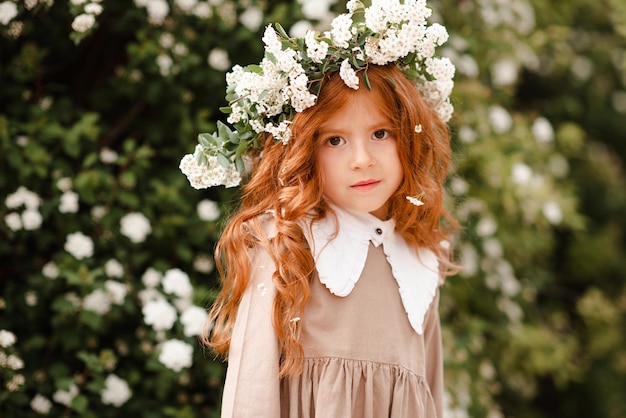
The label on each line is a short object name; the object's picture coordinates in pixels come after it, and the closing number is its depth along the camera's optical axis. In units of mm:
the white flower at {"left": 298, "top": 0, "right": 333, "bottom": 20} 2568
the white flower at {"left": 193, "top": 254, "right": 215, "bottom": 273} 2670
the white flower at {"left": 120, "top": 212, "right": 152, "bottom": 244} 2457
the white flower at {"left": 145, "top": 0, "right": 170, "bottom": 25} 2482
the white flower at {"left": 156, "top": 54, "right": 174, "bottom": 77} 2535
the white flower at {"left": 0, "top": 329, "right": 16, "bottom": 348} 2174
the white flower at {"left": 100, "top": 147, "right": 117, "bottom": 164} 2564
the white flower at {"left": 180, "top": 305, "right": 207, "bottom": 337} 2264
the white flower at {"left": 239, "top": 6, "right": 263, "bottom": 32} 2645
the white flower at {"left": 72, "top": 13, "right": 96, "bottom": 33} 2215
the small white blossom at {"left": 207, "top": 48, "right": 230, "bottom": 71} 2633
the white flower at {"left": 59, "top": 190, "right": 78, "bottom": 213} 2389
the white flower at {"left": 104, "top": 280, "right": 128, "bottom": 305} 2363
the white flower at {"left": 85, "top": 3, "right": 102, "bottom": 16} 2219
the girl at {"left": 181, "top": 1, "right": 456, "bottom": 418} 1671
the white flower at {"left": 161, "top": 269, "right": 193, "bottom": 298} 2334
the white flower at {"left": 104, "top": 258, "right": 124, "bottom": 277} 2424
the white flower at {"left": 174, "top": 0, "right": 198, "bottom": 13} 2544
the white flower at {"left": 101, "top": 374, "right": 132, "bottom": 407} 2352
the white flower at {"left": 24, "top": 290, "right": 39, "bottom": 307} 2420
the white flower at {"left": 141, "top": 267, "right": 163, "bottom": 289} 2438
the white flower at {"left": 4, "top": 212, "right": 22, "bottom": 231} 2316
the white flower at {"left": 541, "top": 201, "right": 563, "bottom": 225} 3086
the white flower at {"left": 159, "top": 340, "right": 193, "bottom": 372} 2213
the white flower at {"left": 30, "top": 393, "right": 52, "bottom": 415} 2311
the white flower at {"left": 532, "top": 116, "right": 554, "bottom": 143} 3250
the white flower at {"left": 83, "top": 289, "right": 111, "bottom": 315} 2346
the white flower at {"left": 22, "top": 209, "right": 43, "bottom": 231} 2338
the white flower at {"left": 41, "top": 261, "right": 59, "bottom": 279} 2396
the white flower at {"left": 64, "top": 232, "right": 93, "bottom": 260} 2352
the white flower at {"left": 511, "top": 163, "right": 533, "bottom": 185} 3061
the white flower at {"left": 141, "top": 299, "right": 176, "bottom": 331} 2275
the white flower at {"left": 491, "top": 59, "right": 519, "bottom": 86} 3289
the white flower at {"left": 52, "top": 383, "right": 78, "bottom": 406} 2320
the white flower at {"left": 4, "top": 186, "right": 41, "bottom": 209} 2340
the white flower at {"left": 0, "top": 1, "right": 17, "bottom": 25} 2277
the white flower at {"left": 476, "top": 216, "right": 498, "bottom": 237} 3084
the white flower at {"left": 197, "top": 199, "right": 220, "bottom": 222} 2559
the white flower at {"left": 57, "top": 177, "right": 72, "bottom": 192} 2424
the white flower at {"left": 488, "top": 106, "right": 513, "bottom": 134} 3156
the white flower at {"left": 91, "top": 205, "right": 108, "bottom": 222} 2537
